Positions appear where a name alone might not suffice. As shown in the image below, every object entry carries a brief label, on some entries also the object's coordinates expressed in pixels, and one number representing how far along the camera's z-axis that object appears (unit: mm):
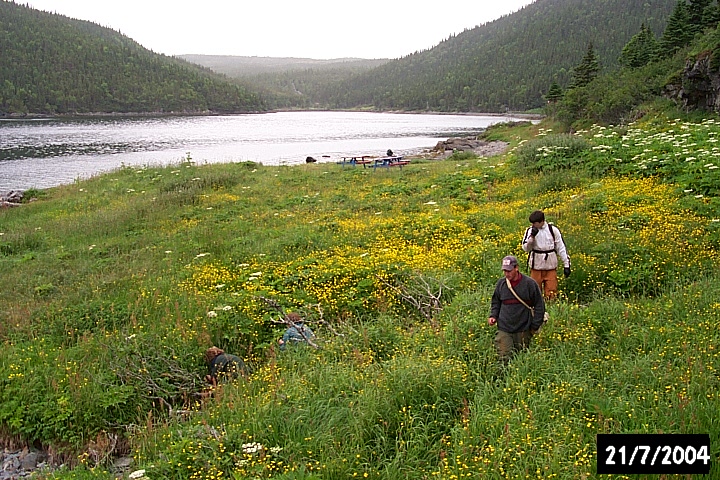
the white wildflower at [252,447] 5034
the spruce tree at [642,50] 44688
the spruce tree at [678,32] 38438
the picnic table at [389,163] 29698
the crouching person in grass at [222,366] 7316
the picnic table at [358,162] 31338
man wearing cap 6625
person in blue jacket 7848
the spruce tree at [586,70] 49375
